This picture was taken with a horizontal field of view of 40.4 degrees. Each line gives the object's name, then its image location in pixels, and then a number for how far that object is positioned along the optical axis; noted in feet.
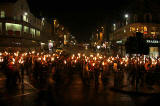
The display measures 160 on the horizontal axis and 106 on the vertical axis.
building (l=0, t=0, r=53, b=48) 138.00
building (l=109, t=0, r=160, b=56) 137.39
